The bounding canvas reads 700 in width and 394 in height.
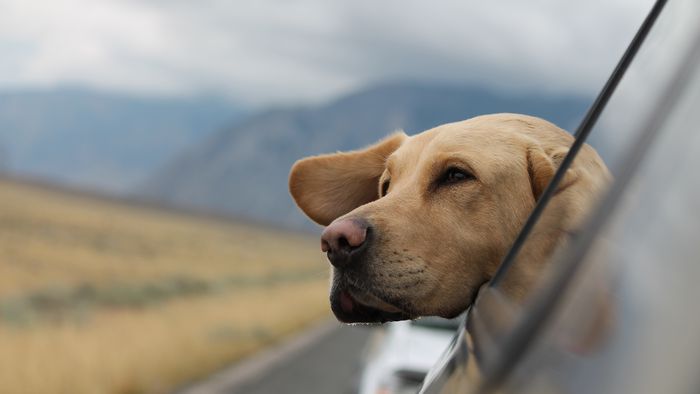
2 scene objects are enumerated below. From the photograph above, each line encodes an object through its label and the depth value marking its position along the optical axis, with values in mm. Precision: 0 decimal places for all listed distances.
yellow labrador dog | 1225
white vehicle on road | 5949
